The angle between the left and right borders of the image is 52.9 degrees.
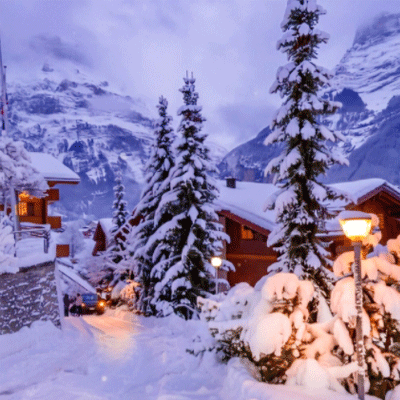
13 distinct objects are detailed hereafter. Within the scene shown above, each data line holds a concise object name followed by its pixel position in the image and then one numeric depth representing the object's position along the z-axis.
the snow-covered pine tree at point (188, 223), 18.52
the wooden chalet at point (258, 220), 21.88
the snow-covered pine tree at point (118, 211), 37.22
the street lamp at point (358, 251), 6.17
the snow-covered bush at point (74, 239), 76.12
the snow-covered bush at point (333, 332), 6.95
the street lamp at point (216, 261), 16.88
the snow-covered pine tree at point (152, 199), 21.75
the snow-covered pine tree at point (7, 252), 11.93
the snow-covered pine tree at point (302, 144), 11.81
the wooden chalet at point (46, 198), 25.69
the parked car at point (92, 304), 34.19
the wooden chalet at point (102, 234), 48.78
